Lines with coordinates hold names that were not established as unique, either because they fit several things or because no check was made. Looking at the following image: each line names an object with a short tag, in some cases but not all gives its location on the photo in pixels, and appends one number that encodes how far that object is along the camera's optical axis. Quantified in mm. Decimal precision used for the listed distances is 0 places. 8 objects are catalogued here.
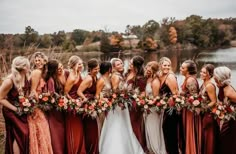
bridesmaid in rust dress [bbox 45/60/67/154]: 6305
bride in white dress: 6910
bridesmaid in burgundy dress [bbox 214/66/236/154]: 5770
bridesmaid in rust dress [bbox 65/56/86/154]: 6559
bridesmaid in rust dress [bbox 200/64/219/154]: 6090
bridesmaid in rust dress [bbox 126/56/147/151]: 6918
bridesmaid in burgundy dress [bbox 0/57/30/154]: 5621
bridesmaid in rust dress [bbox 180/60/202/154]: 6352
